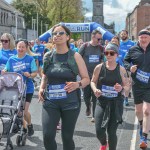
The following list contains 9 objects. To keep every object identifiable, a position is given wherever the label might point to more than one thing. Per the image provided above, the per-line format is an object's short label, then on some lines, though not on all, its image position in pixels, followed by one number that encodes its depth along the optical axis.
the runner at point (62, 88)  5.18
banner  19.34
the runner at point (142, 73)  7.31
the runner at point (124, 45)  12.76
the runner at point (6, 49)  8.41
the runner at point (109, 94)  6.17
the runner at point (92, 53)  9.73
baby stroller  7.18
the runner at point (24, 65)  7.77
